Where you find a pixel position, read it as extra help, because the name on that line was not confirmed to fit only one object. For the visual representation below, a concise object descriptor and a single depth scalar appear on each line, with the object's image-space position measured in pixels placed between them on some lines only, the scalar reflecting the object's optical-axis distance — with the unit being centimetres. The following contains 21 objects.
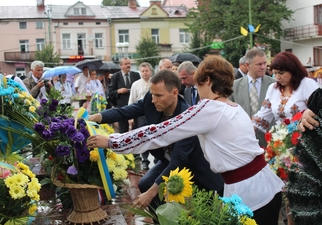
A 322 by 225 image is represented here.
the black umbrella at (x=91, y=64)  1688
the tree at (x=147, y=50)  4522
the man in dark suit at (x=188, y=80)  622
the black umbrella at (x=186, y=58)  966
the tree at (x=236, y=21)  3875
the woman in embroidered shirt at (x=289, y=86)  484
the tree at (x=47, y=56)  4438
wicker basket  374
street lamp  3134
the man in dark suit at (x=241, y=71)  811
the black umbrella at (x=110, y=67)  2079
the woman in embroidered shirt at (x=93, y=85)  1251
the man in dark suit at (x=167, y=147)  356
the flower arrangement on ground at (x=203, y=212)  210
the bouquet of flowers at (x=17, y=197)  303
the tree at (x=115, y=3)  7006
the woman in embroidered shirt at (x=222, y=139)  283
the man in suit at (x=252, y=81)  575
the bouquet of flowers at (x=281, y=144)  435
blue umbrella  1529
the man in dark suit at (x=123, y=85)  983
